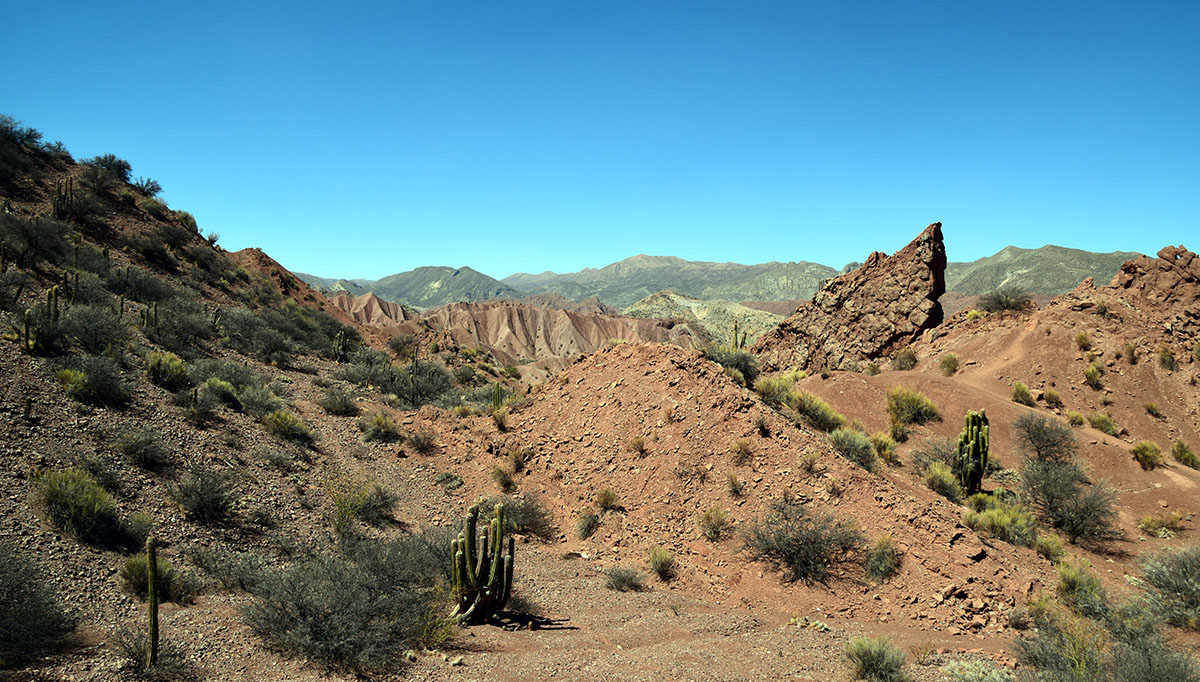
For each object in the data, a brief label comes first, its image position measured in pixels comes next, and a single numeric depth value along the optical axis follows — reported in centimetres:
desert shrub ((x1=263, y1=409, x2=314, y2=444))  1353
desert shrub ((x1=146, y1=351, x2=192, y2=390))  1373
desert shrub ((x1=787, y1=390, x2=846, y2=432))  1536
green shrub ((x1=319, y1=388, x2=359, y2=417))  1683
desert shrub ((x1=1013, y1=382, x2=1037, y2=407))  1934
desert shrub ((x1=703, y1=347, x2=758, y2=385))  1823
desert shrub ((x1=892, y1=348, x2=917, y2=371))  2361
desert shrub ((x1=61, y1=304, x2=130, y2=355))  1385
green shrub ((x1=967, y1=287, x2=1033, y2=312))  2584
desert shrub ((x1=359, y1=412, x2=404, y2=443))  1515
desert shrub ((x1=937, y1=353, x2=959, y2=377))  2241
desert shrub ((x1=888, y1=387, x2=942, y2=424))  1762
